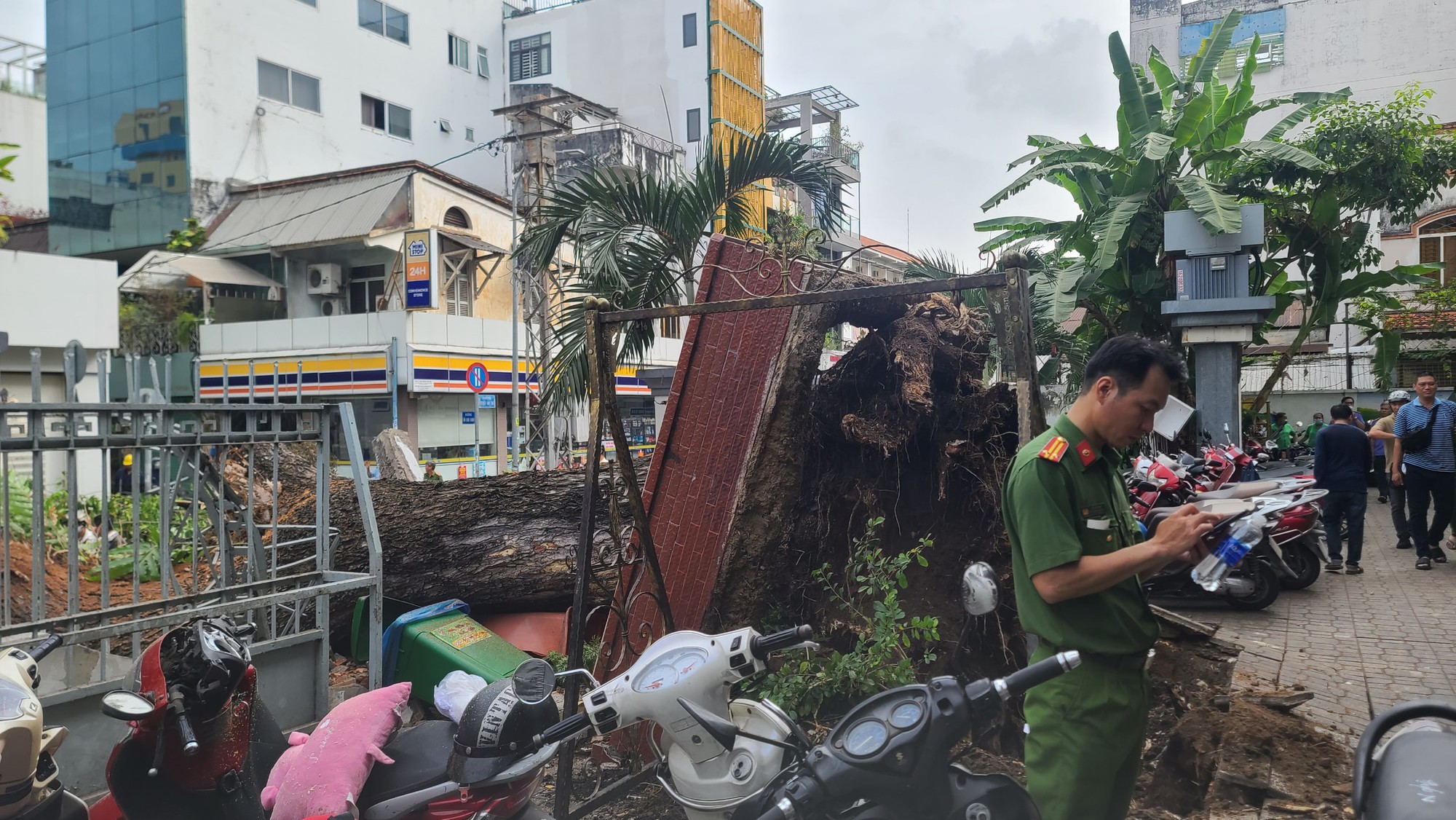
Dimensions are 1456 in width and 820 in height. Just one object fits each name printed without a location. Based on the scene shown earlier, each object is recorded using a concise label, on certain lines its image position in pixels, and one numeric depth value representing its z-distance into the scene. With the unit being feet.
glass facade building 80.43
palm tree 23.16
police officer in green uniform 7.50
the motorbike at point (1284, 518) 24.49
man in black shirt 28.40
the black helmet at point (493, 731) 8.63
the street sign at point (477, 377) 54.49
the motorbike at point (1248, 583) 24.58
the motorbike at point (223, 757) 8.71
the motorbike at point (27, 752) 8.04
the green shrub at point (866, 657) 13.76
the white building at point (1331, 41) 83.25
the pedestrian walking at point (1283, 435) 60.29
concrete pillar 35.06
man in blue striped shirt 27.43
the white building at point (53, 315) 50.19
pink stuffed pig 8.66
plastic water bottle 7.38
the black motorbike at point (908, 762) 6.42
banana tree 32.83
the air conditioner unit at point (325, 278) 75.82
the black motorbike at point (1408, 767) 5.04
